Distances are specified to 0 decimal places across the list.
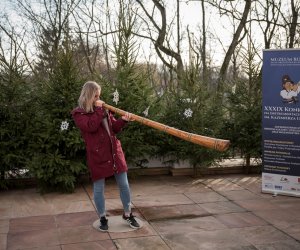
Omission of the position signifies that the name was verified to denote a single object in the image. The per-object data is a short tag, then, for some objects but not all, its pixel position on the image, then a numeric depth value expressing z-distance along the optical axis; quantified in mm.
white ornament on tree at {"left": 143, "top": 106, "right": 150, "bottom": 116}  7573
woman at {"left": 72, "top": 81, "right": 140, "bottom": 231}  4719
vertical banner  6594
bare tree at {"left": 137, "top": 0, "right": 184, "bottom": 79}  20484
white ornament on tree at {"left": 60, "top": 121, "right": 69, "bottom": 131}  7033
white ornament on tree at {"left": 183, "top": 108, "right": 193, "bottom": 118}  8047
